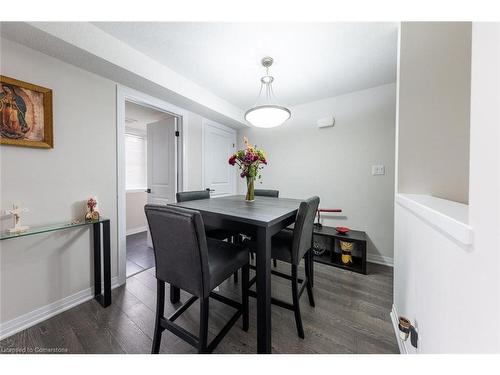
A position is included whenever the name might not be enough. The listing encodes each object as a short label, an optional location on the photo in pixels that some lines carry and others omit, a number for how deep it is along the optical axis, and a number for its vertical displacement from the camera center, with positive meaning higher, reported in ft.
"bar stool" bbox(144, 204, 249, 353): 3.04 -1.56
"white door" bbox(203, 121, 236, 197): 9.98 +1.41
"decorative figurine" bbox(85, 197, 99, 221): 5.39 -0.89
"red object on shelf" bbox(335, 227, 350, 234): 7.82 -2.01
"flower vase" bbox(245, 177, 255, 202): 6.18 -0.17
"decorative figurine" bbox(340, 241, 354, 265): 7.45 -2.82
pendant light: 5.60 +2.24
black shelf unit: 7.13 -2.90
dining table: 3.55 -0.94
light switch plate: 7.78 +0.61
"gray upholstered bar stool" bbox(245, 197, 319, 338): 4.16 -1.59
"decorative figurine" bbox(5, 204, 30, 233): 4.15 -0.87
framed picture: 4.20 +1.67
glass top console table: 5.23 -2.36
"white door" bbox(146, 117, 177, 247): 8.72 +1.07
